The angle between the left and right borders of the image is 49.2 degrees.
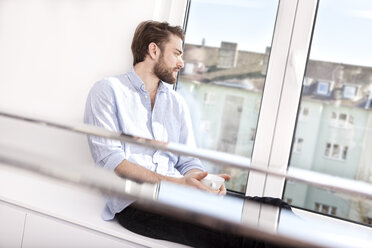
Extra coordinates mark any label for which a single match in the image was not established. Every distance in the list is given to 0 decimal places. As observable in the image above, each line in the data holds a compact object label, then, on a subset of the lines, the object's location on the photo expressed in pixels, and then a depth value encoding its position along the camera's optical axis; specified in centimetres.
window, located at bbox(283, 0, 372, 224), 129
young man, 116
